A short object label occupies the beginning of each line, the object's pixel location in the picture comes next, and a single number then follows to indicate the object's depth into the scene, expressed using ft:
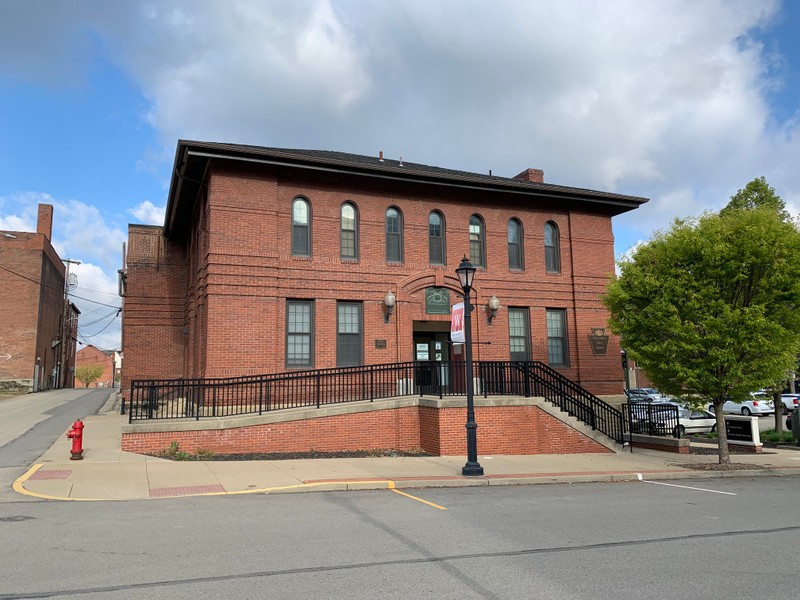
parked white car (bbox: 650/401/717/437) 81.97
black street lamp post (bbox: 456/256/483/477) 39.88
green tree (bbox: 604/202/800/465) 45.55
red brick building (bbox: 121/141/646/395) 55.21
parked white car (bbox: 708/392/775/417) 113.60
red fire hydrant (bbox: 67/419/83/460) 41.39
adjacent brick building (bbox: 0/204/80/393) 158.51
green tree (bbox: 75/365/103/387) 331.36
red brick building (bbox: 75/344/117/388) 369.91
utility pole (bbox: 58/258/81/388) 216.93
